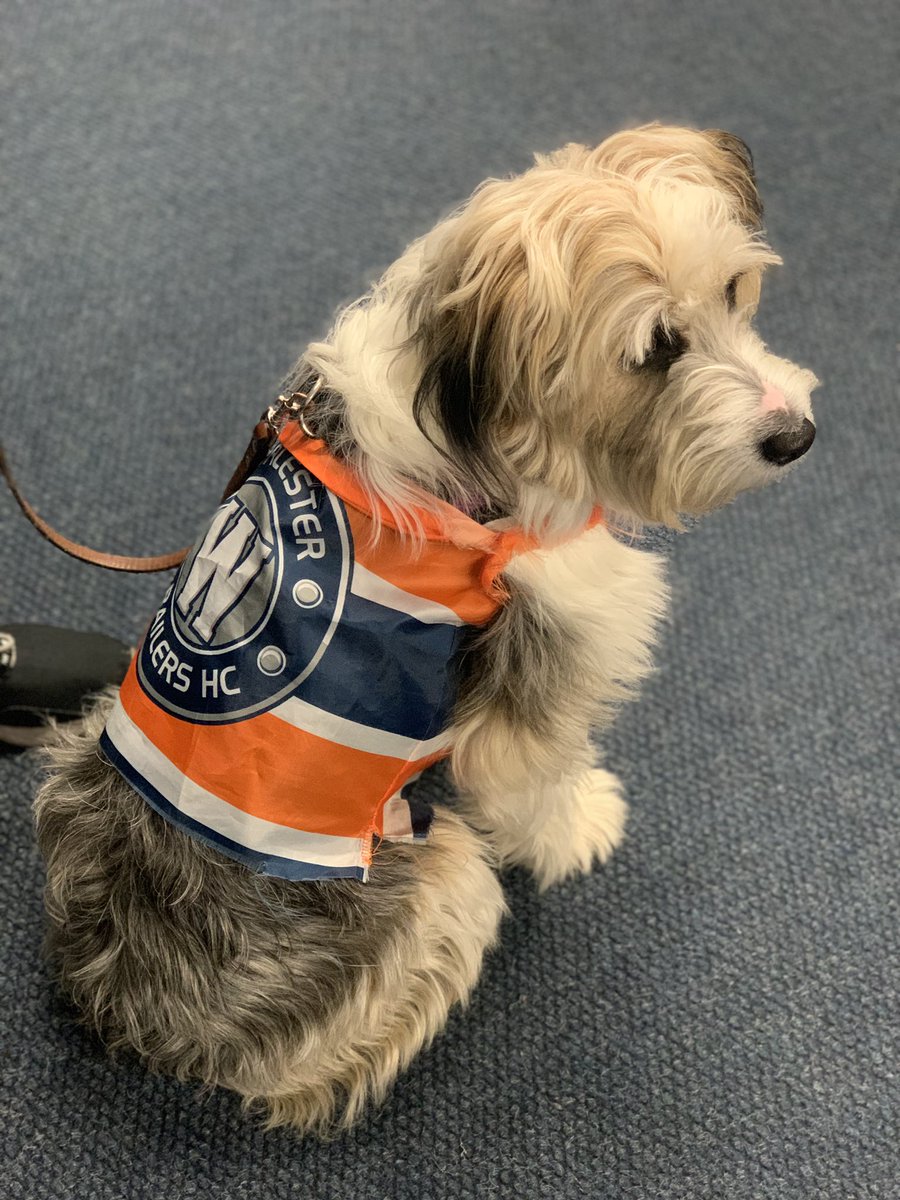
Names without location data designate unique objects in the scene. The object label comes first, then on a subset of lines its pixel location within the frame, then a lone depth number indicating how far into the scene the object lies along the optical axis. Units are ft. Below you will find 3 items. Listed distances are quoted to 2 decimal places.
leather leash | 3.50
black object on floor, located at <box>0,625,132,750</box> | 5.09
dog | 3.02
